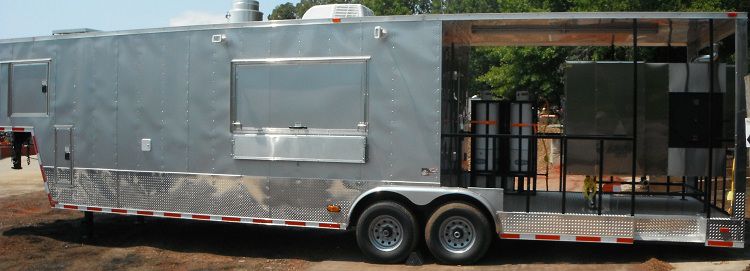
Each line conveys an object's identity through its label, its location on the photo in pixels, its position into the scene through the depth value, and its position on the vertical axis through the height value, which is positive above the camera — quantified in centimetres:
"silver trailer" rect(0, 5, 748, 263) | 770 -2
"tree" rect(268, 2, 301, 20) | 5859 +1029
